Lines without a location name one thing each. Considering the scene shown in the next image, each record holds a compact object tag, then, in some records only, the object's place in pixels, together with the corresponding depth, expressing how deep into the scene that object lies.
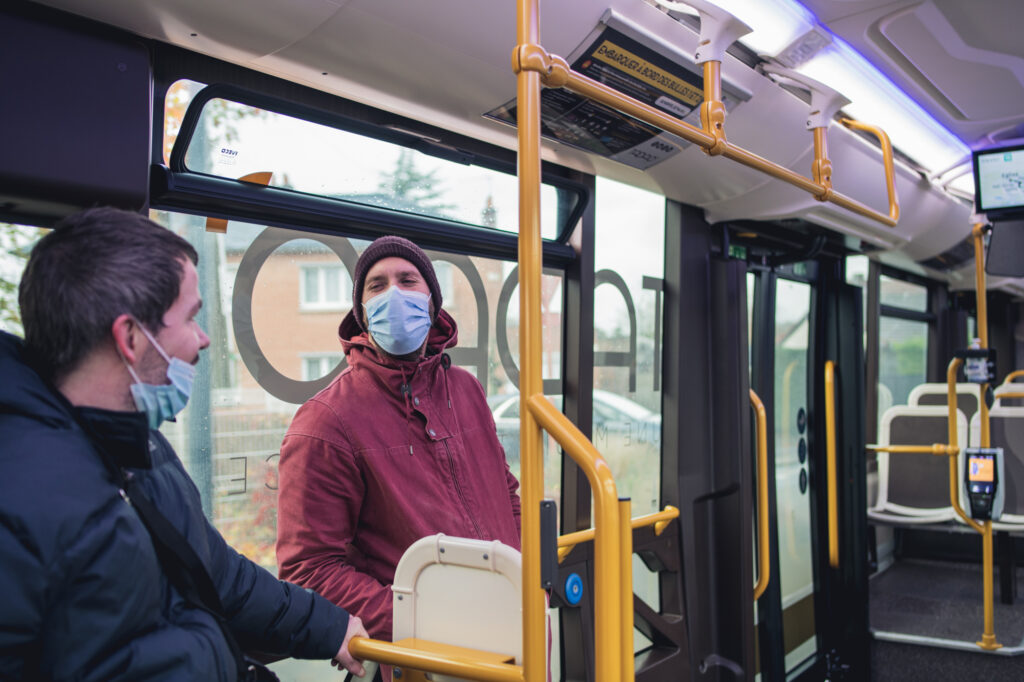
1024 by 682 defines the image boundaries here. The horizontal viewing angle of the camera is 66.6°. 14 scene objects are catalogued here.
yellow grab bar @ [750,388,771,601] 3.42
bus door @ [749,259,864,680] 4.11
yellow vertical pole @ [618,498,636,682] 1.23
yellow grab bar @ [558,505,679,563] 2.41
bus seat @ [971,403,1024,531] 5.24
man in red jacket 1.74
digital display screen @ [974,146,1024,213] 3.71
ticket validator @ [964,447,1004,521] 4.39
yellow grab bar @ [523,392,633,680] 1.21
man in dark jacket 1.00
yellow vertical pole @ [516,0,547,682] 1.26
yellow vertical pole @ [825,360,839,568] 4.11
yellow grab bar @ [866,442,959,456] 4.43
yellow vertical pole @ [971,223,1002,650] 4.11
